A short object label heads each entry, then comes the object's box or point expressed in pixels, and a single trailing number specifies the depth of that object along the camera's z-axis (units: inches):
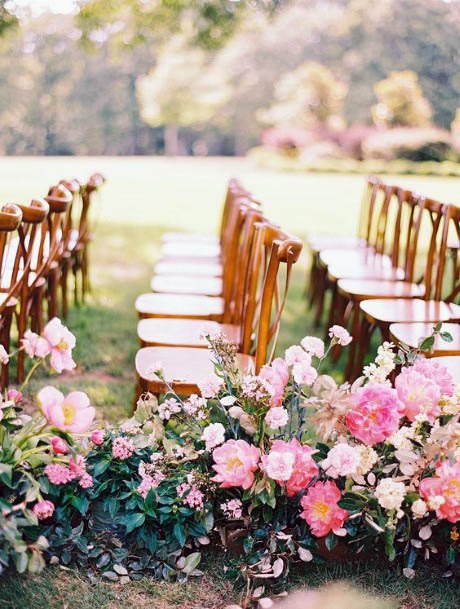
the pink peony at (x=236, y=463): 89.4
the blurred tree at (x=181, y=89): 1466.5
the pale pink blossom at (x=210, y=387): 96.1
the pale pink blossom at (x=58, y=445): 84.0
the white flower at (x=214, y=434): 89.4
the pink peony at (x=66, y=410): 81.9
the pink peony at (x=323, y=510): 90.5
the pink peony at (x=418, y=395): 92.3
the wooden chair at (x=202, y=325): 130.5
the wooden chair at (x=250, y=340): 105.7
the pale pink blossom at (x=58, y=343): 84.0
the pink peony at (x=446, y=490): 87.2
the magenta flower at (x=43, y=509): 81.9
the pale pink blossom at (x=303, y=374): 89.3
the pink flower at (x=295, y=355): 91.0
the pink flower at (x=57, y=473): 86.7
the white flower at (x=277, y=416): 88.9
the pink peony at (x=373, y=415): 89.4
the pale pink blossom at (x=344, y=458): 86.4
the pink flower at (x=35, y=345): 82.6
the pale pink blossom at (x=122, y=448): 95.0
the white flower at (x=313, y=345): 91.4
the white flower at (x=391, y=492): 84.9
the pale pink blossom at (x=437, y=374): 95.7
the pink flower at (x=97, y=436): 88.4
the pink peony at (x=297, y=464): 90.3
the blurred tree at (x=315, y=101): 1168.2
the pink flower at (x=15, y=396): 88.7
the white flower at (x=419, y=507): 86.3
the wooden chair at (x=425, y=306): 146.6
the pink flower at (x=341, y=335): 91.8
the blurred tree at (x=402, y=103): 1078.4
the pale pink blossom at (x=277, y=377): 93.8
